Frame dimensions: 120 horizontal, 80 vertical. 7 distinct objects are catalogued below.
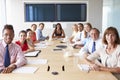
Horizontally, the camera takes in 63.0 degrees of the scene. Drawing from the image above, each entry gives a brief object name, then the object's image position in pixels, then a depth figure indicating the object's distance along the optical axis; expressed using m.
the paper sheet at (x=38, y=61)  1.25
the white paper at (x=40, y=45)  2.01
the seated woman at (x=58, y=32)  3.03
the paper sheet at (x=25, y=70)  1.03
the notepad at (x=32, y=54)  1.48
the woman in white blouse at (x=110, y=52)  1.10
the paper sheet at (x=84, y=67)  1.07
